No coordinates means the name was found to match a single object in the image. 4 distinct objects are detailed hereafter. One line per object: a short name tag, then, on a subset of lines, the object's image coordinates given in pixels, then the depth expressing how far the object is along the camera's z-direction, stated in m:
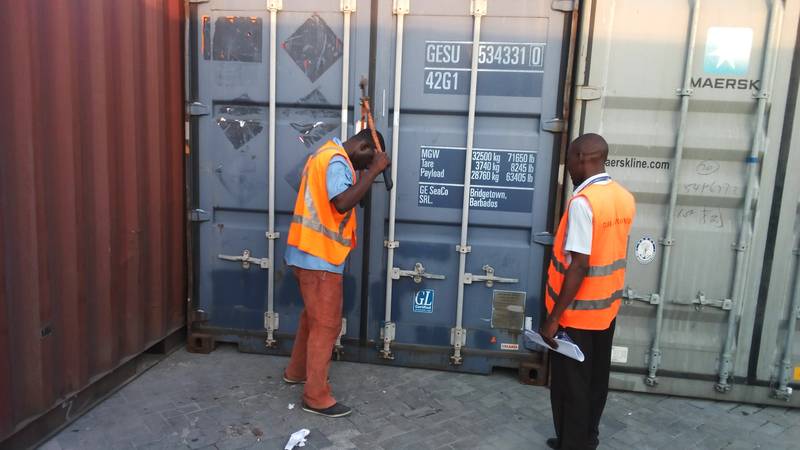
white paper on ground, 2.93
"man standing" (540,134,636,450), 2.57
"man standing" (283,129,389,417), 3.17
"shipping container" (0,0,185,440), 2.58
